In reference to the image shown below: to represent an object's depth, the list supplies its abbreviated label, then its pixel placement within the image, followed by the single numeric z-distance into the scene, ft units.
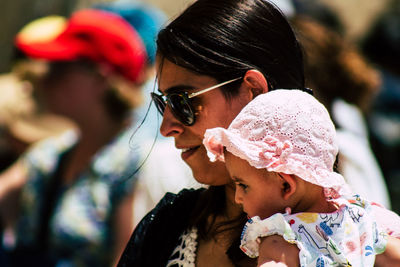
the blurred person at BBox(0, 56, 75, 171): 35.58
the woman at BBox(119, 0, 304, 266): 13.97
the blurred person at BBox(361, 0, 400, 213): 47.62
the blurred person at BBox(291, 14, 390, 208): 24.67
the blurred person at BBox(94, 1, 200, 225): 24.29
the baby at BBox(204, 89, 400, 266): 11.63
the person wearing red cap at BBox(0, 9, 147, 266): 26.43
